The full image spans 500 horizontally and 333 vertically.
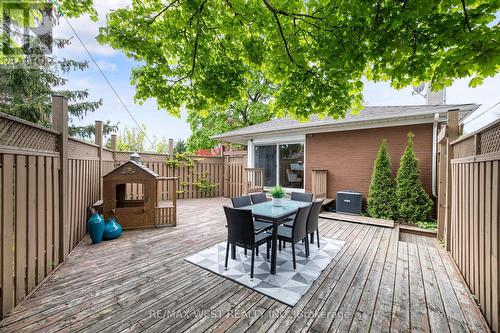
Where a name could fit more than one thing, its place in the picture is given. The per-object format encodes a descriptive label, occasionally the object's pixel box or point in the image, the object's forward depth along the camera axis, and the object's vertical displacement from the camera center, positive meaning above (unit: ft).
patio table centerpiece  12.84 -1.88
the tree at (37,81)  24.84 +11.50
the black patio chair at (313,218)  11.30 -3.02
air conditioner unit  20.49 -3.69
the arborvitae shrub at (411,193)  17.37 -2.35
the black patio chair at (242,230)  9.18 -3.02
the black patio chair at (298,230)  10.04 -3.29
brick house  18.44 +2.51
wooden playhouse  15.28 -2.96
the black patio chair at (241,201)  13.28 -2.37
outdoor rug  8.40 -5.07
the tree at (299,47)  6.84 +5.33
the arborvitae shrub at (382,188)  18.63 -1.99
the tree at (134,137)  53.83 +7.75
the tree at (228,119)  49.54 +11.75
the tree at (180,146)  79.86 +8.00
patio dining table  9.75 -2.48
